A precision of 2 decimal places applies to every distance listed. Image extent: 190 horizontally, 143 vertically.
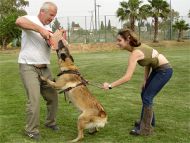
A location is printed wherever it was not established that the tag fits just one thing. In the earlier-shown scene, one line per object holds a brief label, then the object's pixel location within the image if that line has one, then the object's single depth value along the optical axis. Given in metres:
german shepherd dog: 4.46
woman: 4.43
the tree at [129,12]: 34.47
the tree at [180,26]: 36.71
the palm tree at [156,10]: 34.73
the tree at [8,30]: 31.54
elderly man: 4.51
